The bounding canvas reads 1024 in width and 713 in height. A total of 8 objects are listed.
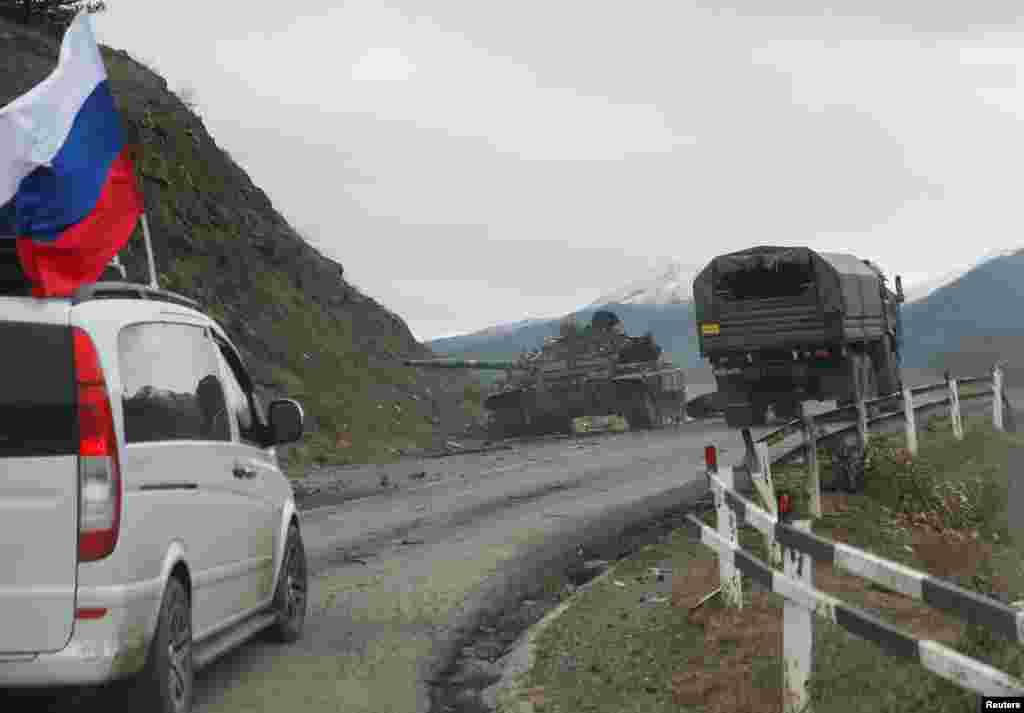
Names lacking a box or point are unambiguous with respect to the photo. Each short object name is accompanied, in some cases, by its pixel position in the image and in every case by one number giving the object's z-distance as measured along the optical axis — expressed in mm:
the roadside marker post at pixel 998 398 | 25031
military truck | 26266
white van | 5672
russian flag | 6141
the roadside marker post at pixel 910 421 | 18453
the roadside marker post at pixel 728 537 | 8727
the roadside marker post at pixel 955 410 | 22266
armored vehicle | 40781
